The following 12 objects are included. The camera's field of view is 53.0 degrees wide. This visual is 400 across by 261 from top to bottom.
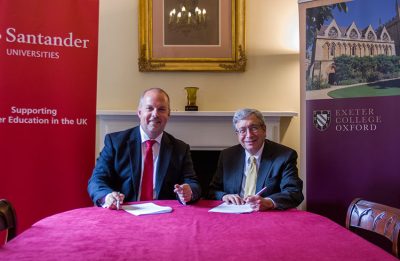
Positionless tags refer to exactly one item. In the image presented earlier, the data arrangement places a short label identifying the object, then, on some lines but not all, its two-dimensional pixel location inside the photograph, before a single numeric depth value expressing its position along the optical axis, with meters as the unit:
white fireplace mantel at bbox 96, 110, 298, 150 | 3.43
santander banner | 2.43
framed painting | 3.52
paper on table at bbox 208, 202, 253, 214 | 1.78
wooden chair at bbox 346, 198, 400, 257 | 1.34
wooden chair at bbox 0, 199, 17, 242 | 1.43
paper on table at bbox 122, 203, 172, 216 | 1.71
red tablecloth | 1.12
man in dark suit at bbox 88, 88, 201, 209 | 2.29
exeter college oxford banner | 2.75
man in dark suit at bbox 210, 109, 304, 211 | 2.20
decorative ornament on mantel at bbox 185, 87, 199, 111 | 3.41
